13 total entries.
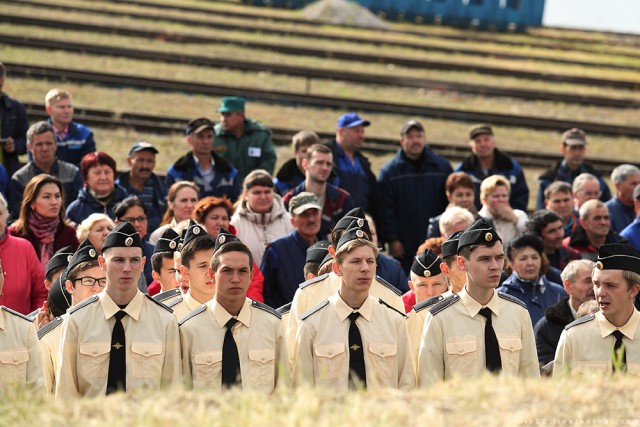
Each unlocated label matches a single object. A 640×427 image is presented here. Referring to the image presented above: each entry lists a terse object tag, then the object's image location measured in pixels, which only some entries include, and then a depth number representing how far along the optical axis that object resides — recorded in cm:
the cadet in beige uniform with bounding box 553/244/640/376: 1633
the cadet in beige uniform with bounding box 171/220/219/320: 1764
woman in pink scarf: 2184
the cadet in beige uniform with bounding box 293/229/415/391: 1584
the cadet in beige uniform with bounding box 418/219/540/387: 1611
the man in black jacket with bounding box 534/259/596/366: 1966
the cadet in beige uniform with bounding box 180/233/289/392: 1555
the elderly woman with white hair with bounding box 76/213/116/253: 2112
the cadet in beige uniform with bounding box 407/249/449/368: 1931
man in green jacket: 3006
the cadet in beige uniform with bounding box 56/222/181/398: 1527
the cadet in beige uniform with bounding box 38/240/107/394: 1623
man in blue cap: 2814
